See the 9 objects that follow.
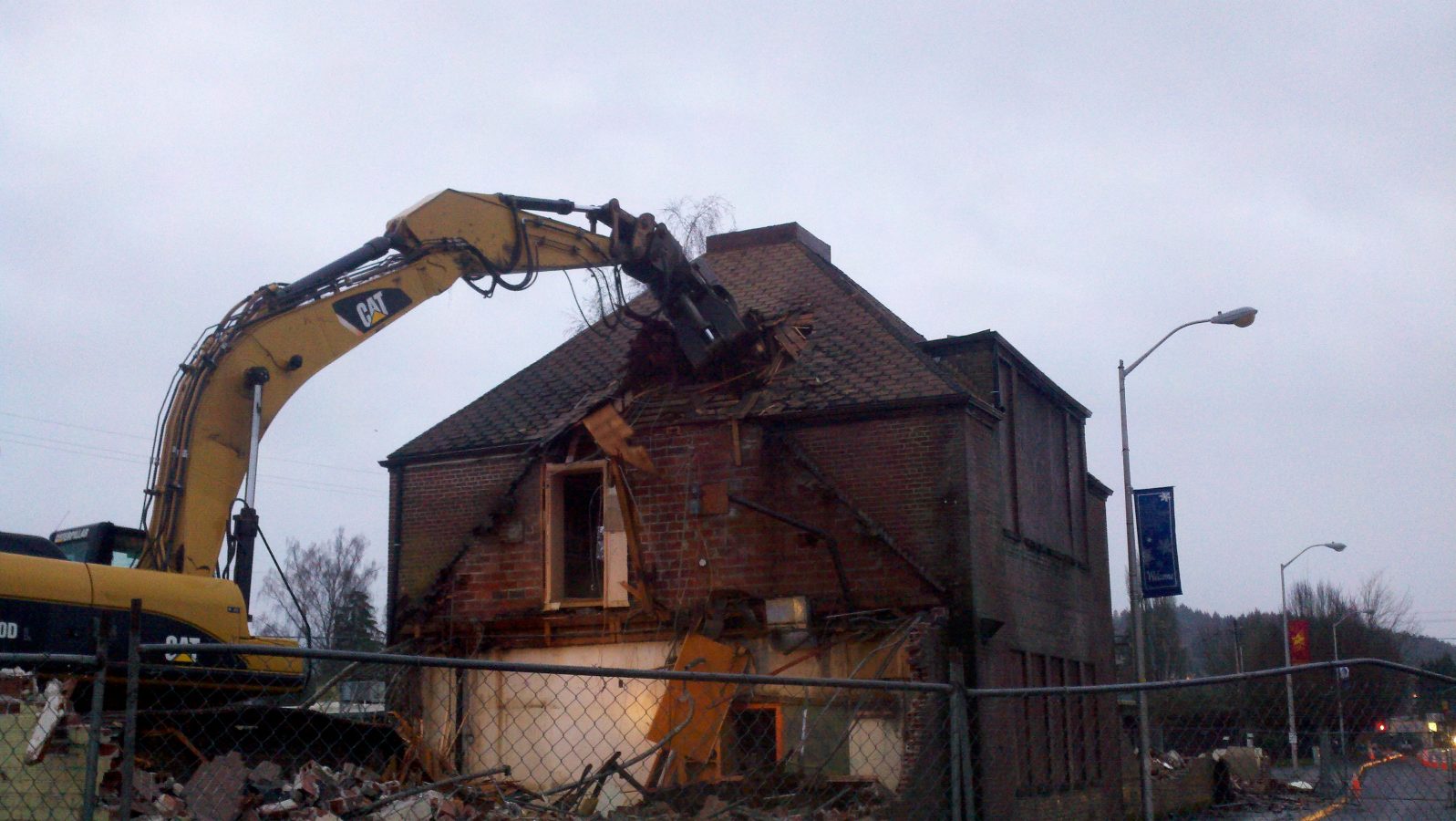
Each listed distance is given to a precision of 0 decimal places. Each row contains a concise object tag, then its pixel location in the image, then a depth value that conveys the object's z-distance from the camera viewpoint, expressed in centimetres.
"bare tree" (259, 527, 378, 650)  5982
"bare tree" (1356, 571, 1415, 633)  5357
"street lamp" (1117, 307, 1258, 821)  1922
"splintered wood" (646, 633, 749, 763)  1553
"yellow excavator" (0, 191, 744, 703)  1098
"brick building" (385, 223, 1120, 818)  1745
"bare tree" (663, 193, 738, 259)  3797
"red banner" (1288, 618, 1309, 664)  3481
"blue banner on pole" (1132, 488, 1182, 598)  2311
